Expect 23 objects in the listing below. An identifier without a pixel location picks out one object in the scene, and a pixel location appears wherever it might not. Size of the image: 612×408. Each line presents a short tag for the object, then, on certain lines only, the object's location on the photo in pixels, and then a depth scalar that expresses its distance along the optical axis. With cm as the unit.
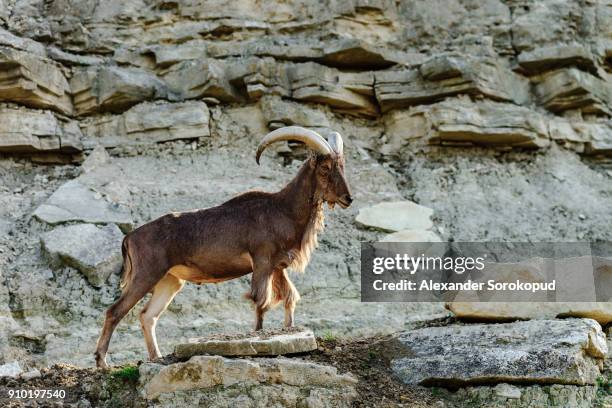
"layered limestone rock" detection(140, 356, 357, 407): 774
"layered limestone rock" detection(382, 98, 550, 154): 1581
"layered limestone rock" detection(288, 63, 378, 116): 1622
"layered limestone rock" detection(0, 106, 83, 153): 1530
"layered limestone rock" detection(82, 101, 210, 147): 1584
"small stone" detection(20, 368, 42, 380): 855
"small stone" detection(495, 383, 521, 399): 798
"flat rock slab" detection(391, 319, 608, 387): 805
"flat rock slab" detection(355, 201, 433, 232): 1431
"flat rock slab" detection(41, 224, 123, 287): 1236
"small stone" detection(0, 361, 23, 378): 958
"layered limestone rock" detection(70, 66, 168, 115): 1612
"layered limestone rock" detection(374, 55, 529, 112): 1616
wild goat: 899
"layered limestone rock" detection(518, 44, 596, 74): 1664
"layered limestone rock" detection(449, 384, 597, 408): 794
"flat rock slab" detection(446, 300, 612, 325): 895
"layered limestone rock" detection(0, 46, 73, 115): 1529
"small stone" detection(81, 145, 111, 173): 1534
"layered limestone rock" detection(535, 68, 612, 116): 1656
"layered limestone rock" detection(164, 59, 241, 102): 1606
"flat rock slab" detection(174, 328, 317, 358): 795
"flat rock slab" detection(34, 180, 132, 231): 1343
